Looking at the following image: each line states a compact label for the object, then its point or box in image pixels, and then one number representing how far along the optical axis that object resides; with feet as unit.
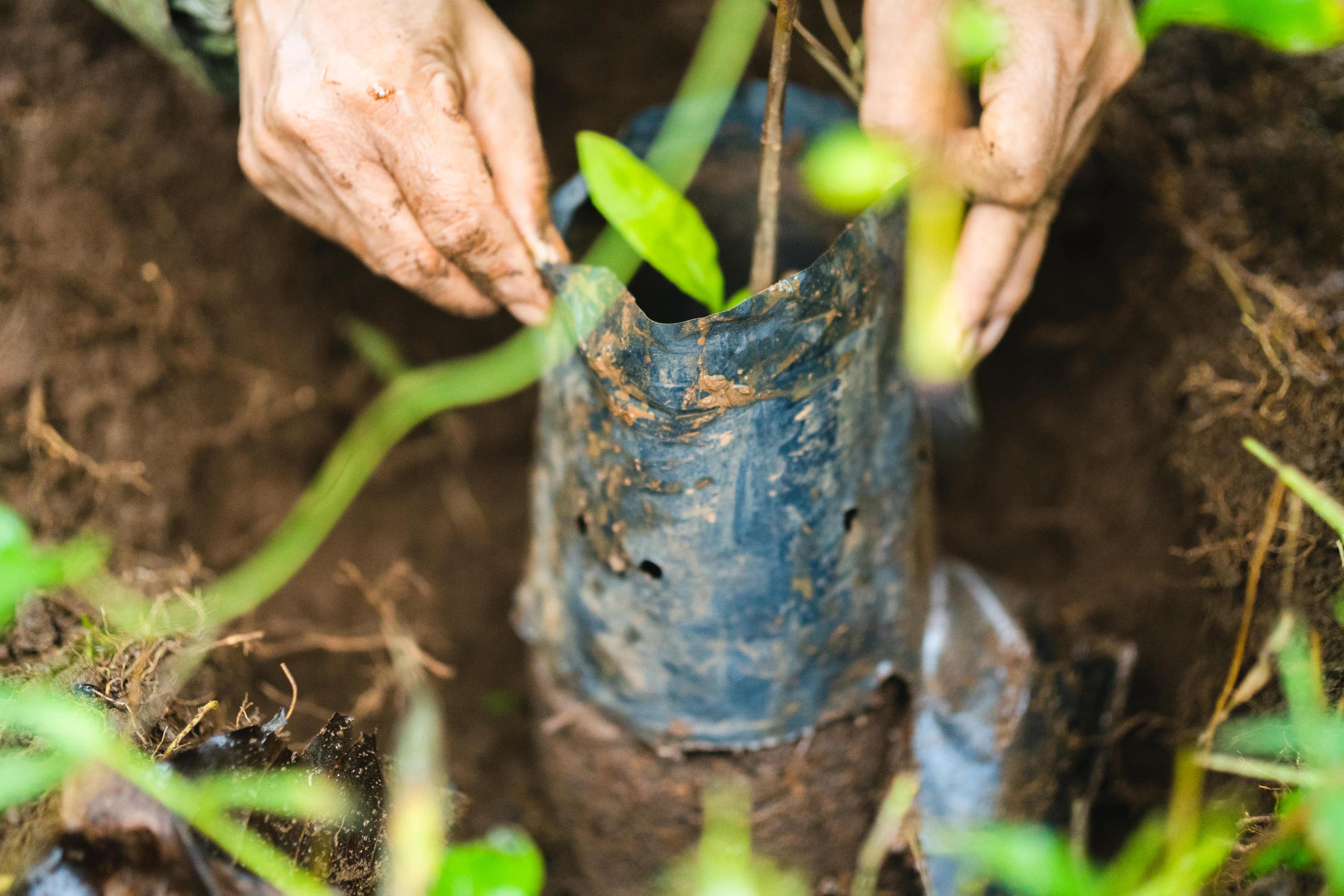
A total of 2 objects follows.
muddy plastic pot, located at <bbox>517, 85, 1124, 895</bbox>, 2.16
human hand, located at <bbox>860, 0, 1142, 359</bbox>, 2.19
